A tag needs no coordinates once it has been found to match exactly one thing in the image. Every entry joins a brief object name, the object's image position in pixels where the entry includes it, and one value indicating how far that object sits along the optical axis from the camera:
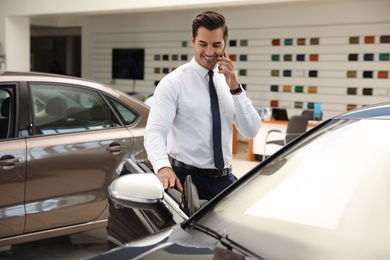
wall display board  9.50
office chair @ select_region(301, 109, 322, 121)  8.20
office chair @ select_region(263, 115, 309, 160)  6.98
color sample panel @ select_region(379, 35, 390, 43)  9.28
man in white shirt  2.24
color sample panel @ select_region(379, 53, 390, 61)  9.34
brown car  3.14
